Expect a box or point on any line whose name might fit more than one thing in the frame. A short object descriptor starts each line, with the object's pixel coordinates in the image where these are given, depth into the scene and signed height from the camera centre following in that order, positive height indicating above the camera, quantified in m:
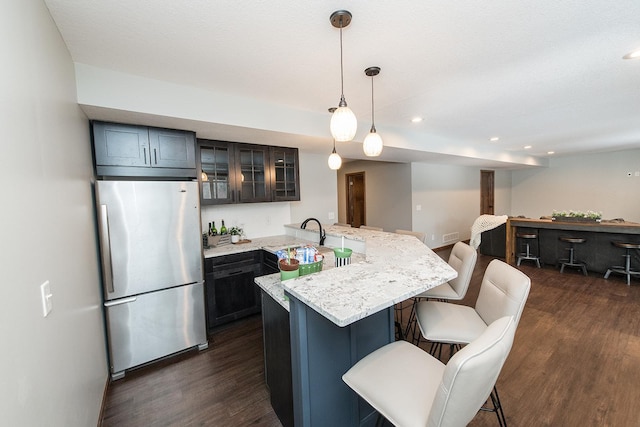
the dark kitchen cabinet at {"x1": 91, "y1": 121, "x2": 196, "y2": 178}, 2.27 +0.49
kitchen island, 1.19 -0.68
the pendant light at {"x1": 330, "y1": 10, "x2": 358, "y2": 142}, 1.61 +0.46
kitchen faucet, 3.15 -0.44
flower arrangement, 4.45 -0.42
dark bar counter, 4.27 -0.84
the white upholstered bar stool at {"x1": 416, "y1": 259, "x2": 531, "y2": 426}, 1.48 -0.80
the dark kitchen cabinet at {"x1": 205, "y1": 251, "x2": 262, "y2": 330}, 2.92 -0.97
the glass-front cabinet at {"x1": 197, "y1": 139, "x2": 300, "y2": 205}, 3.09 +0.37
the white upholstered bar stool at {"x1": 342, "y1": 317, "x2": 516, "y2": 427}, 0.86 -0.78
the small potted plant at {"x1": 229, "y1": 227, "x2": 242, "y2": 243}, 3.51 -0.43
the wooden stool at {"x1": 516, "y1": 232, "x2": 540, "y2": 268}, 5.04 -1.15
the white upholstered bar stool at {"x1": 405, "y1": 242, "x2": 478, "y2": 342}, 2.12 -0.69
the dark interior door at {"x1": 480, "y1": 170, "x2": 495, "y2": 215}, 7.98 +0.09
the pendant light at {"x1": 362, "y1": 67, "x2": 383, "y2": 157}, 2.08 +0.45
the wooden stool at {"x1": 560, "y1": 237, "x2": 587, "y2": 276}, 4.52 -1.22
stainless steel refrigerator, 2.21 -0.57
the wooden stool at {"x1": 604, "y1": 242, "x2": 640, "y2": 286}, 3.98 -1.14
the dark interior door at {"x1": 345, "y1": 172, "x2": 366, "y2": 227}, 7.29 -0.02
